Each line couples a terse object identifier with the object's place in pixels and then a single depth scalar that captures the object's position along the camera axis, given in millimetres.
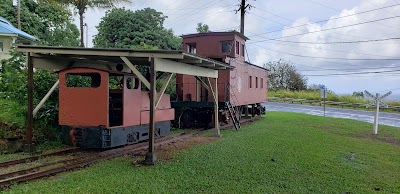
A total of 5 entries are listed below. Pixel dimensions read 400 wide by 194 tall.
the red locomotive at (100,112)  8977
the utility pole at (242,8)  27016
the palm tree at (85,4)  18312
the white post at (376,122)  15828
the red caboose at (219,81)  15805
